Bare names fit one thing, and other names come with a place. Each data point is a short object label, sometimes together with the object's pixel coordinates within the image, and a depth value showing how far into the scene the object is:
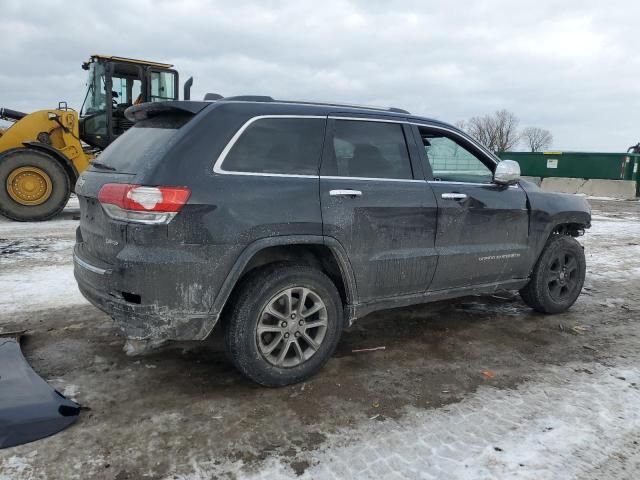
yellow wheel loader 10.29
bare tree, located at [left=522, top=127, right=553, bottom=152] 90.12
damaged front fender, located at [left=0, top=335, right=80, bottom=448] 2.75
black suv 2.99
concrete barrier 21.33
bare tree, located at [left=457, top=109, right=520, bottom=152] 79.31
